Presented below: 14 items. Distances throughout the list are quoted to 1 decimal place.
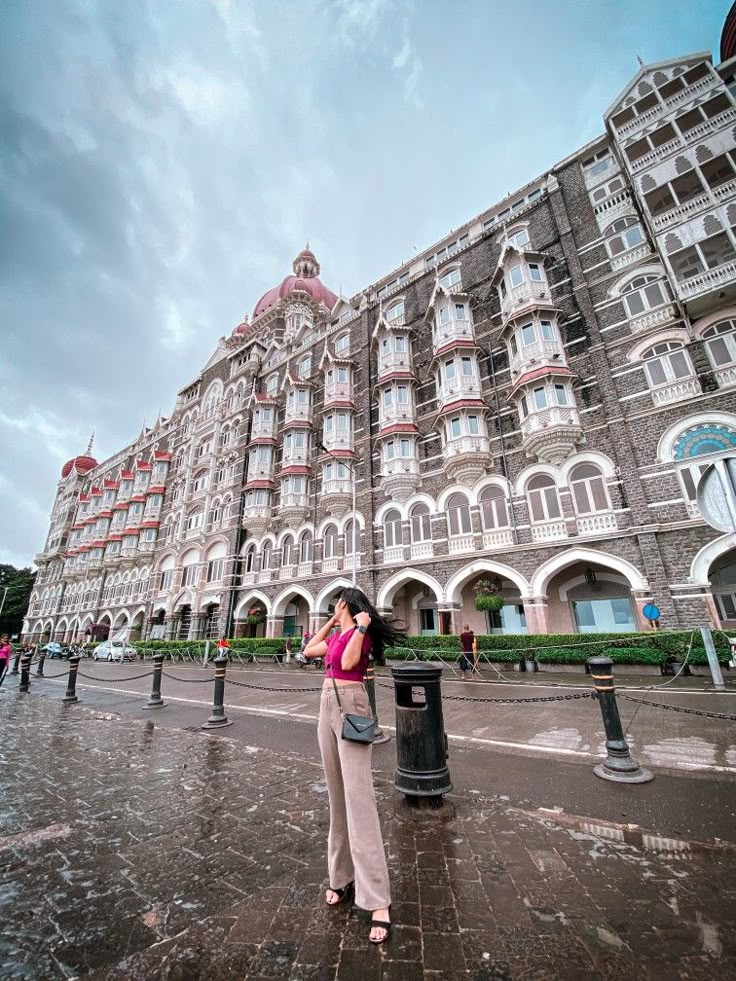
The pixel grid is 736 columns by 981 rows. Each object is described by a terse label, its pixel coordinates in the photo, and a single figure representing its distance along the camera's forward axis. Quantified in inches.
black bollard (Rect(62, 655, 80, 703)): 443.8
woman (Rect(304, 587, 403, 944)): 90.4
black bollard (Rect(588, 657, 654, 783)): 175.3
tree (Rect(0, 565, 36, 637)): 2343.8
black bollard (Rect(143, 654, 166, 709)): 394.6
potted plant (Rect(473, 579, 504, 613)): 644.1
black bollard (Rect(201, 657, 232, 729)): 301.0
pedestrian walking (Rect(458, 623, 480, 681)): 566.9
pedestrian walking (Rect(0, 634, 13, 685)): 467.5
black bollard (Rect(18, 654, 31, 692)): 555.8
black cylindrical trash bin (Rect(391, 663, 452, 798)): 156.2
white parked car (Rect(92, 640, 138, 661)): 1171.6
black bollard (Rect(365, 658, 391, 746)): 235.7
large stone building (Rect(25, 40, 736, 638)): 560.7
